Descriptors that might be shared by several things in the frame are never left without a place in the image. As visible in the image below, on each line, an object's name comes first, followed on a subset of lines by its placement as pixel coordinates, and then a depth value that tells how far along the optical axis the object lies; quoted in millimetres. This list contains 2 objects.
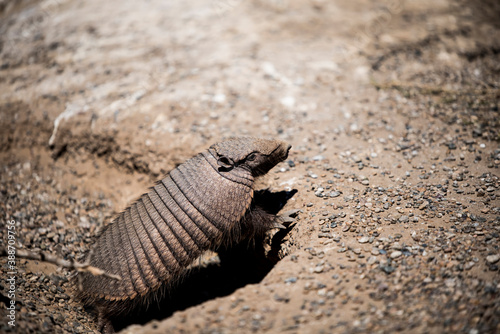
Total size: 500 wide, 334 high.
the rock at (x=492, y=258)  2920
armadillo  3629
